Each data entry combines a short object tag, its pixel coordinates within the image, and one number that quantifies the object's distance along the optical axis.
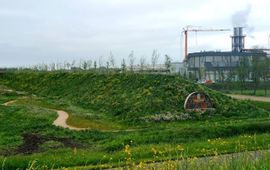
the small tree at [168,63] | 31.08
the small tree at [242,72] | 43.91
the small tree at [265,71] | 45.08
